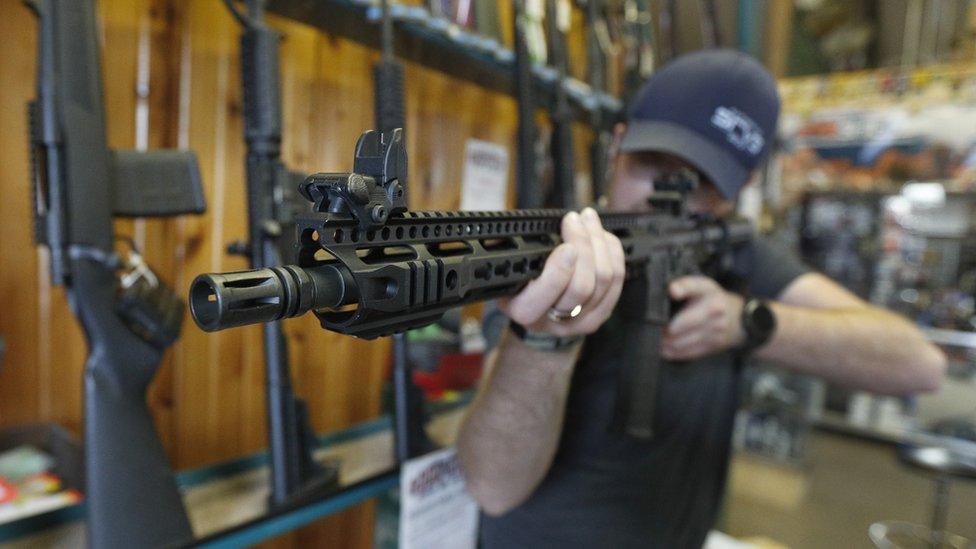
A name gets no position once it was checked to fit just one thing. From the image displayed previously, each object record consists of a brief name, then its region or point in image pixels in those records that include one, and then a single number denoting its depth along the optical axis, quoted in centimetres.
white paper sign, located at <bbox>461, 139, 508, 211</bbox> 136
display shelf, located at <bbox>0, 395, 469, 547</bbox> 68
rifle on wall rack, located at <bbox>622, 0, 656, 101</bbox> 185
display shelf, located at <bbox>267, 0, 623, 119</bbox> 96
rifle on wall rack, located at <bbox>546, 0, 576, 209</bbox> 139
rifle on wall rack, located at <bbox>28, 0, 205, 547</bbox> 62
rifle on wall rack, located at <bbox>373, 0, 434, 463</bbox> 90
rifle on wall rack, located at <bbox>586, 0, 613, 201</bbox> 163
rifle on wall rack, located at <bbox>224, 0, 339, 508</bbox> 74
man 82
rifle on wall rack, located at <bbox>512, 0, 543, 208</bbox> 126
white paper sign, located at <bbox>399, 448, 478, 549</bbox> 102
